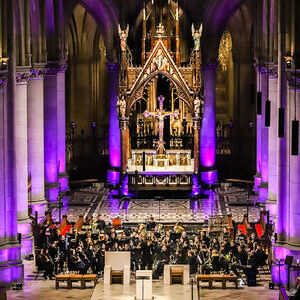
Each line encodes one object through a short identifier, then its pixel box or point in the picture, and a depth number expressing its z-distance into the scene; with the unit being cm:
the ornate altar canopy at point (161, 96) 4656
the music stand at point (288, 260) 3078
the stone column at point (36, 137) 4228
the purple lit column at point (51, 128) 4619
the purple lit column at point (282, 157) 3281
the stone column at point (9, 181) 3300
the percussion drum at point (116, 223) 3931
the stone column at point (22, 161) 3656
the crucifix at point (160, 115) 4830
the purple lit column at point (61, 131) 4809
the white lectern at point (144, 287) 3017
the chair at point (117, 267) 3272
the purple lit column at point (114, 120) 4934
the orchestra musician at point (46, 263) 3356
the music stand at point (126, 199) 4672
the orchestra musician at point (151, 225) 3820
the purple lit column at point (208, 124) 4919
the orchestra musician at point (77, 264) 3362
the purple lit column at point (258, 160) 4738
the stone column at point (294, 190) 3225
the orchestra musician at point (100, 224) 3856
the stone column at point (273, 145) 4159
